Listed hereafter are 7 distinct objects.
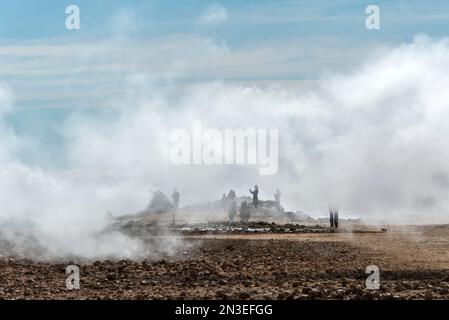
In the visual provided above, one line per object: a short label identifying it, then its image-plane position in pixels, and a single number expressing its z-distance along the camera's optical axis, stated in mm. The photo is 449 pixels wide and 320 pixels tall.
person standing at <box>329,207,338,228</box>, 64188
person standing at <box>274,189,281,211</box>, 90344
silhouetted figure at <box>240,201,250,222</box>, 73638
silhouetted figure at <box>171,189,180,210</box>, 88406
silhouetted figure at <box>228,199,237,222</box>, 72750
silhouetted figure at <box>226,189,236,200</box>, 89088
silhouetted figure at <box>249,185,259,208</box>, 83275
